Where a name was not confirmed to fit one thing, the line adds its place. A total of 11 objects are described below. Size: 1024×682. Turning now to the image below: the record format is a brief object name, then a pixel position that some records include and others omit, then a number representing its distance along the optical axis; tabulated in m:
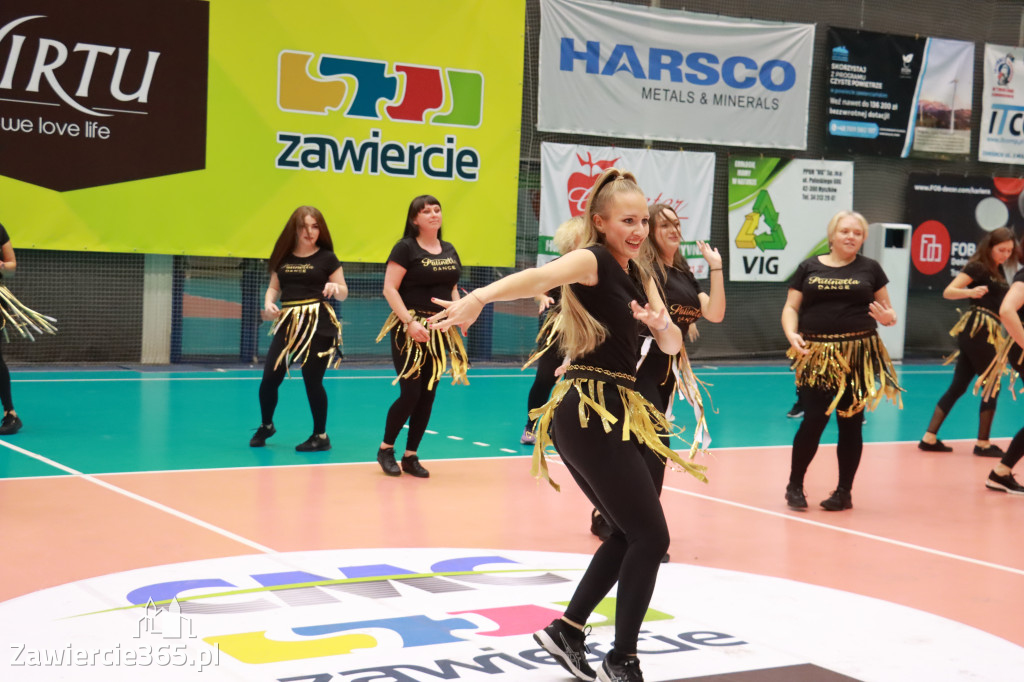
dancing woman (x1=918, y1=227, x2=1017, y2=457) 8.89
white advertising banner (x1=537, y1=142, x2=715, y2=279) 13.76
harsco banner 13.74
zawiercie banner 11.43
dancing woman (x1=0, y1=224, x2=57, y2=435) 8.21
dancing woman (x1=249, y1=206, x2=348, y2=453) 8.18
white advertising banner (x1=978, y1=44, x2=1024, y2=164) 16.30
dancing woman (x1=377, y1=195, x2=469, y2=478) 7.29
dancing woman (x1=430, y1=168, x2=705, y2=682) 3.62
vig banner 15.00
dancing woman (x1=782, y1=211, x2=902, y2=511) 6.70
